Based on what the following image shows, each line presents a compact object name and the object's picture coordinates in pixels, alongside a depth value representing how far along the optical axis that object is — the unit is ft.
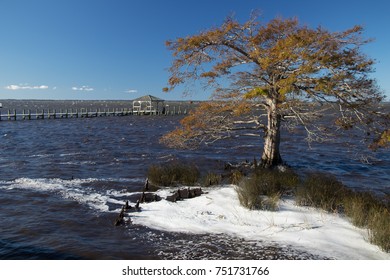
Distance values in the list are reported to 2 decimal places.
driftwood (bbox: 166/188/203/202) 36.65
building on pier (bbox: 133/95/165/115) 233.53
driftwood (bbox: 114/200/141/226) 30.17
